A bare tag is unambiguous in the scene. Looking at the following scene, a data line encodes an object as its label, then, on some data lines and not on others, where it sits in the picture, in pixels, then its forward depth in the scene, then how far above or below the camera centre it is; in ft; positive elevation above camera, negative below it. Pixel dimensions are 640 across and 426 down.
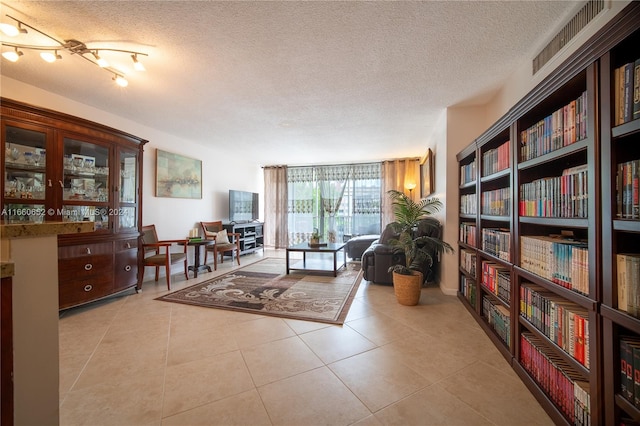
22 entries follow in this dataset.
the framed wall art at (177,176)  13.72 +2.38
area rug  8.72 -3.47
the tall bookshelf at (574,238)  3.13 -0.48
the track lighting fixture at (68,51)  6.38 +4.55
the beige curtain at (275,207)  23.53 +0.67
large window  22.00 +1.22
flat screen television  18.53 +0.63
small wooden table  13.00 -2.19
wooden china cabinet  7.80 +0.98
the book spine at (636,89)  2.92 +1.50
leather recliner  11.20 -2.25
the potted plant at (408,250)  9.10 -1.47
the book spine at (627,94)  3.01 +1.49
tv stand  18.23 -1.64
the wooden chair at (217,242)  15.06 -1.82
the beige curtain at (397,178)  20.52 +3.05
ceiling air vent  5.06 +4.25
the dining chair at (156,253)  11.19 -1.94
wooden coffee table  13.50 -3.19
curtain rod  20.69 +4.69
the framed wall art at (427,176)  13.78 +2.30
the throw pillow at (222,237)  15.65 -1.53
